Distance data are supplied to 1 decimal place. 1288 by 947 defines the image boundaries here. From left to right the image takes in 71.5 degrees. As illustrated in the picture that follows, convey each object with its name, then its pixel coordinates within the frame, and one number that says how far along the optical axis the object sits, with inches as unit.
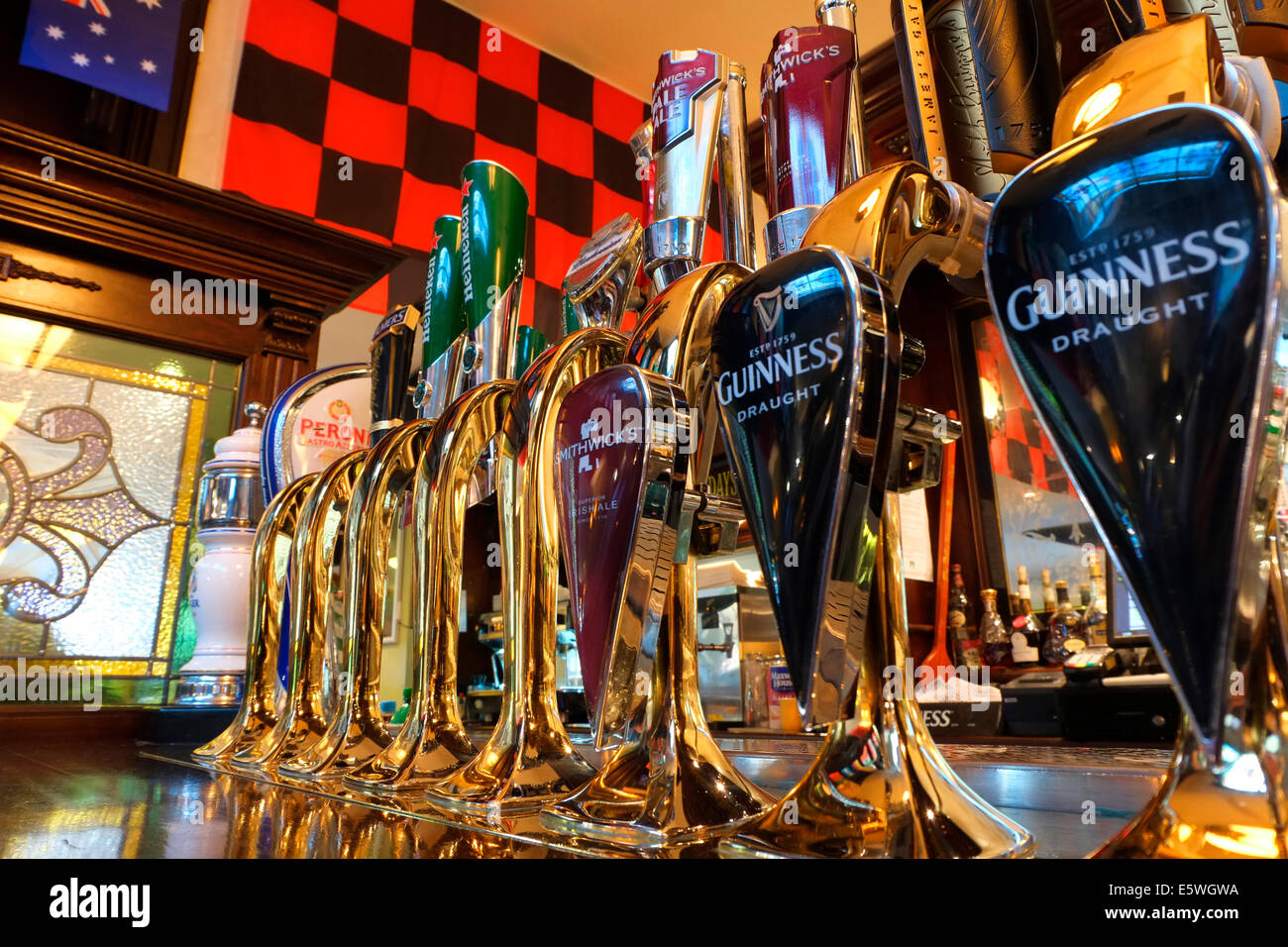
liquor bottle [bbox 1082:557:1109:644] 96.4
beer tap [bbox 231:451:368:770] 22.4
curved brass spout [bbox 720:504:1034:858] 9.2
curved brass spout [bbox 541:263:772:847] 11.6
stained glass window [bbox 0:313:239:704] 77.5
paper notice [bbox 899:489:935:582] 115.3
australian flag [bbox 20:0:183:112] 87.4
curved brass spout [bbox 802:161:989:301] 11.4
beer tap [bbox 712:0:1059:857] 9.3
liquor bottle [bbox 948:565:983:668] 108.4
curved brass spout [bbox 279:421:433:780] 20.3
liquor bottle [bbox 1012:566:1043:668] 103.0
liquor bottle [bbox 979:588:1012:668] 105.1
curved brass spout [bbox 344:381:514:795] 18.0
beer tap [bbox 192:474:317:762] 25.4
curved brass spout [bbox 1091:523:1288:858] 7.2
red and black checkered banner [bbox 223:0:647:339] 106.2
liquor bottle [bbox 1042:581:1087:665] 98.7
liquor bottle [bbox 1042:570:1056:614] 106.6
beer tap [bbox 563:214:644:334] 20.2
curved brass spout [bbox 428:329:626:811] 15.0
